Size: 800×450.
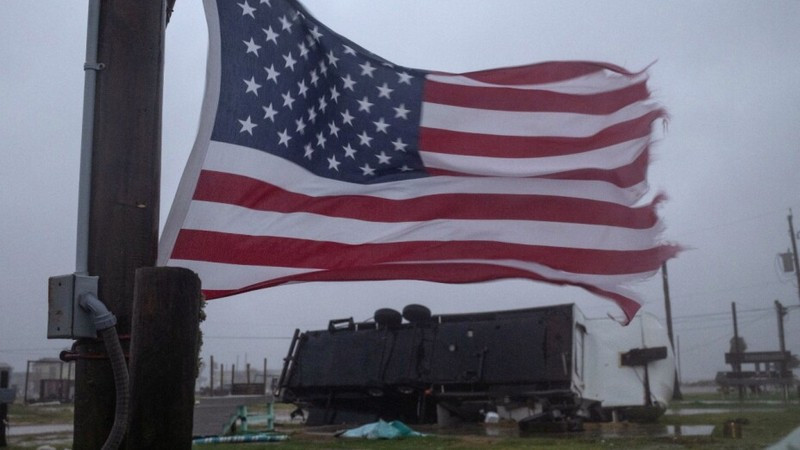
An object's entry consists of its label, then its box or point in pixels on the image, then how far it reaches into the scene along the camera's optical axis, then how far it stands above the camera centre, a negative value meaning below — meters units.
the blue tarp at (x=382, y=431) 12.13 -0.77
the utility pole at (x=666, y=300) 44.06 +3.47
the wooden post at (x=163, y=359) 3.11 +0.06
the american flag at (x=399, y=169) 5.82 +1.48
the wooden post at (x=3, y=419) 12.17 -0.53
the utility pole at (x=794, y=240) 47.74 +7.04
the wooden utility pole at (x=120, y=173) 3.61 +0.84
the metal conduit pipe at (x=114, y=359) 3.15 +0.07
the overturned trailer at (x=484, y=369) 13.70 +0.06
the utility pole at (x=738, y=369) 26.33 -0.02
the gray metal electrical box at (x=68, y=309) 3.49 +0.27
